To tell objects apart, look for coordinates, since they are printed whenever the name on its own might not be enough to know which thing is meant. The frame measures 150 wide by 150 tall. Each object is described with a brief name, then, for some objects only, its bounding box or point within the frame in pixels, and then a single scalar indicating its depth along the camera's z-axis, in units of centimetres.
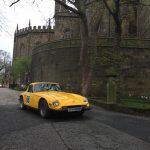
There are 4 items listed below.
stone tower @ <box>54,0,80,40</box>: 2449
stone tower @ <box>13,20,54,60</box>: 3654
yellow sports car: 545
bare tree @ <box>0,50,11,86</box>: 5158
